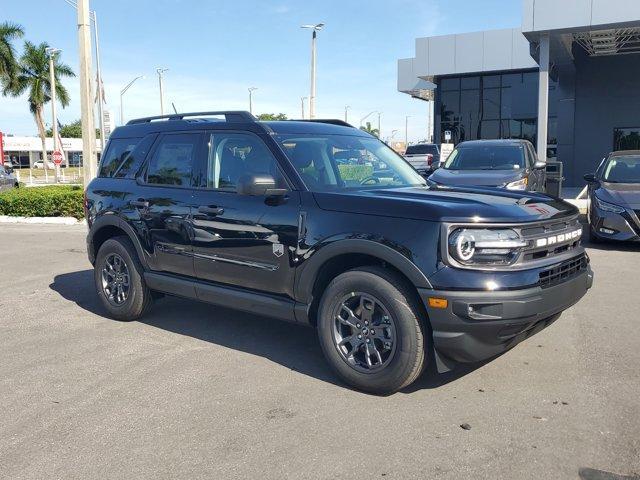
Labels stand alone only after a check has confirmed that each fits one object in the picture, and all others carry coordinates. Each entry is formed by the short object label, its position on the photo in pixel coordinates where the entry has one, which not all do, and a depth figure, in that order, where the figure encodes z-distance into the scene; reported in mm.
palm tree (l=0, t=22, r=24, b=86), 49547
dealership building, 16828
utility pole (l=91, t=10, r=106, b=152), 26870
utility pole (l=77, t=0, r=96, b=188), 16469
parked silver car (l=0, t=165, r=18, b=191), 24172
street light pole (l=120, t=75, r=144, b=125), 40641
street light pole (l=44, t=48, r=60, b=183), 34250
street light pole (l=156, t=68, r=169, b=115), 48819
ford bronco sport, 3752
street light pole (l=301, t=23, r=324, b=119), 29156
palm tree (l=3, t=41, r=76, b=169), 51334
